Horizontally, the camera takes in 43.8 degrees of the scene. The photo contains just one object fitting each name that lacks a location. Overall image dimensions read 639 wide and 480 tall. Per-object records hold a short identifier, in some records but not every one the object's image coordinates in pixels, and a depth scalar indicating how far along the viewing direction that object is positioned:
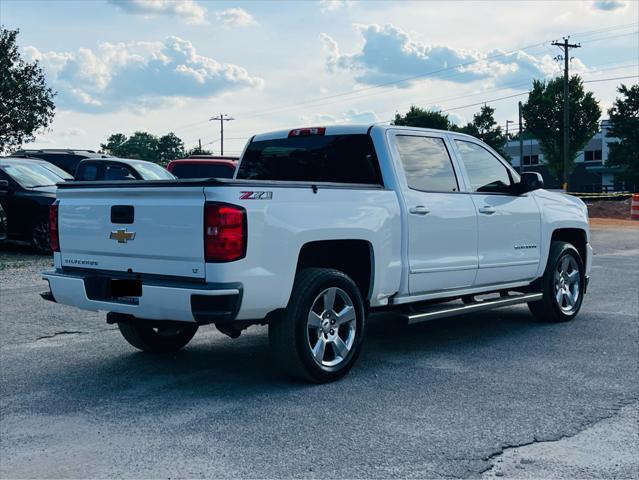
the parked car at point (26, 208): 14.55
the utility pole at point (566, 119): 52.41
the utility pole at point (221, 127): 95.58
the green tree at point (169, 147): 160.88
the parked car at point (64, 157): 22.25
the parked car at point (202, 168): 19.31
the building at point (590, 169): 87.12
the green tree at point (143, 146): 159.62
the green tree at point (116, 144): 161.85
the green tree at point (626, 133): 59.94
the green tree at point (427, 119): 86.56
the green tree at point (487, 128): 82.19
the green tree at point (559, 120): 68.06
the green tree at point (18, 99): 41.19
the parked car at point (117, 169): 16.06
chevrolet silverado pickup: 5.25
